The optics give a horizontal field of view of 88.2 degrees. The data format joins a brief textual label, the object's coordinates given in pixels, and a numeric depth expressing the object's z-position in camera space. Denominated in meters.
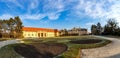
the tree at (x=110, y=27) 22.27
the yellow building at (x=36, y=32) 27.49
